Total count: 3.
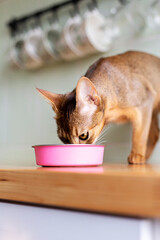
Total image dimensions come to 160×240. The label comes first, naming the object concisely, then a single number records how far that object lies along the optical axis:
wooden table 0.56
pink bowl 0.85
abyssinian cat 0.98
